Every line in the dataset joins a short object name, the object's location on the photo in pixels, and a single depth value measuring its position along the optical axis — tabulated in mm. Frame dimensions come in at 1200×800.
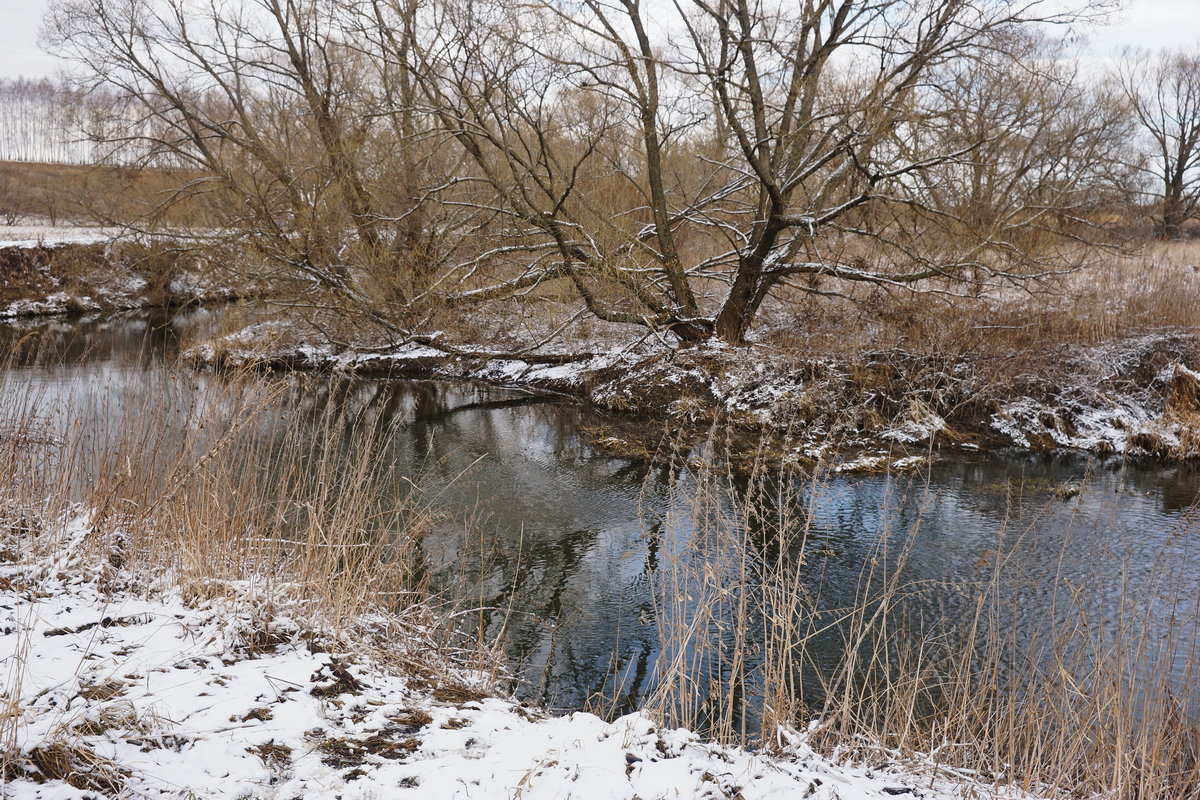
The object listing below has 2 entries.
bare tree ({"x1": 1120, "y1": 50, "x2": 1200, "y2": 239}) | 31203
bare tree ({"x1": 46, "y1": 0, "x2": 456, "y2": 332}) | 13297
